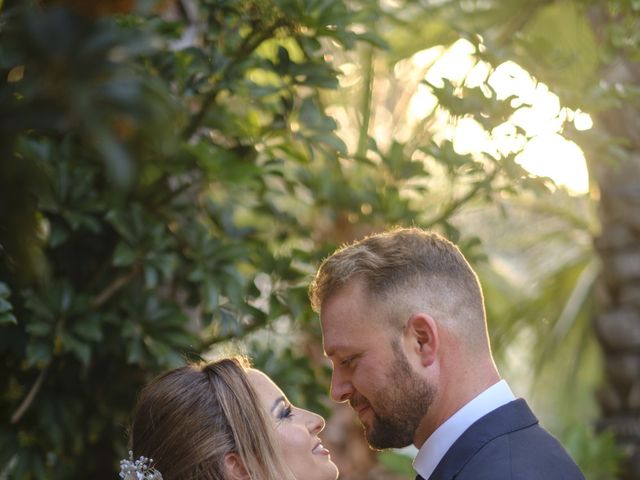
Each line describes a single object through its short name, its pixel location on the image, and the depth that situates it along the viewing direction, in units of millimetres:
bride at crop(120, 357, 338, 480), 2613
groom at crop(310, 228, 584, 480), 2291
